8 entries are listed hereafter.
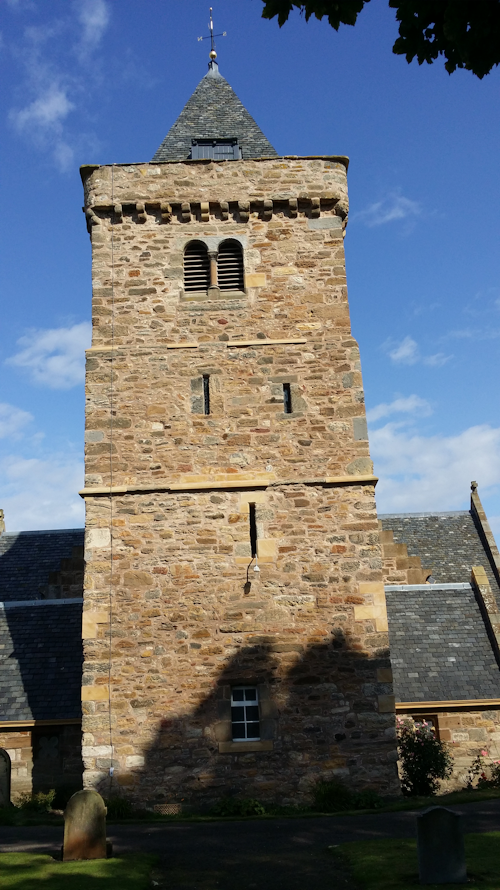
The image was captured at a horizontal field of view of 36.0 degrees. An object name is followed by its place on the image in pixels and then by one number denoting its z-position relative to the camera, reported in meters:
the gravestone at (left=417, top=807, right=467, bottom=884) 7.73
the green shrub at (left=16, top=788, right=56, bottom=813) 13.49
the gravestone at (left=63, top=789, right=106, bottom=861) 9.16
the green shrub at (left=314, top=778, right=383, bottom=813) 12.30
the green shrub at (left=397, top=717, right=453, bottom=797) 13.91
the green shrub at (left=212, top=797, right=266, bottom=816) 12.20
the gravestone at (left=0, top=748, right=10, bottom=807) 13.87
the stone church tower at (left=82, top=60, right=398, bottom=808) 12.84
